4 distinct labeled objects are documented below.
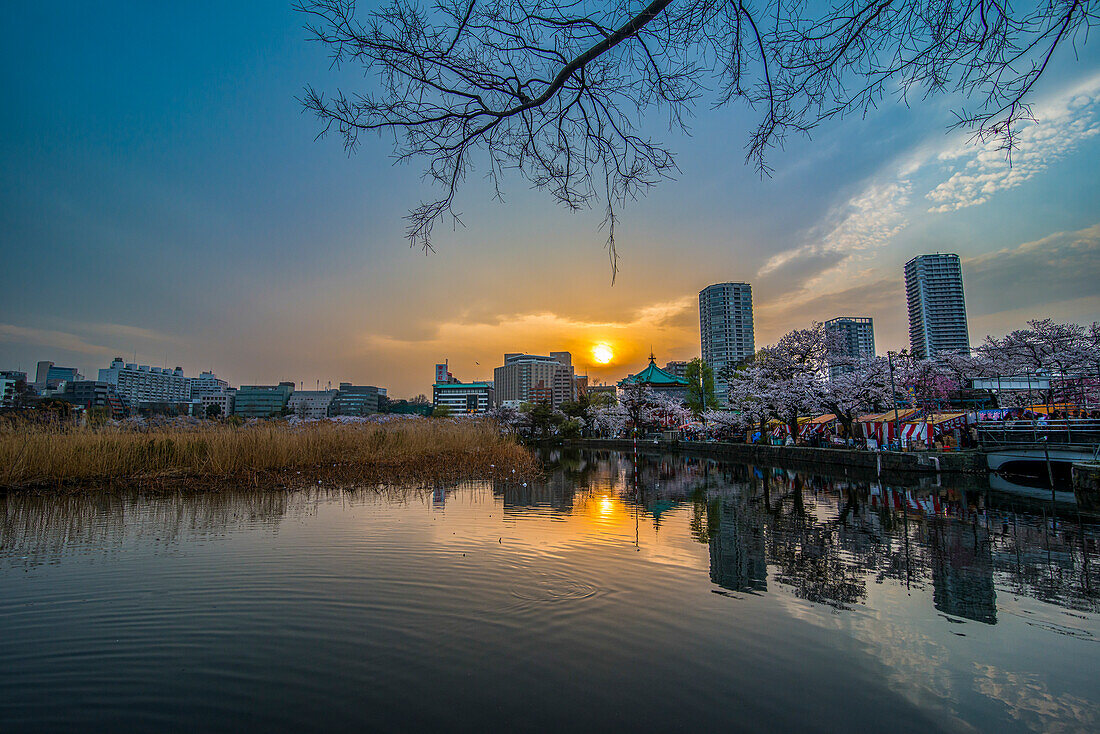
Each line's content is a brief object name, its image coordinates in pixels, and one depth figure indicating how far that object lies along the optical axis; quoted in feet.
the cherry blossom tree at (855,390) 92.38
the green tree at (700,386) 180.04
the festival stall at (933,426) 78.48
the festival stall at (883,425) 83.66
